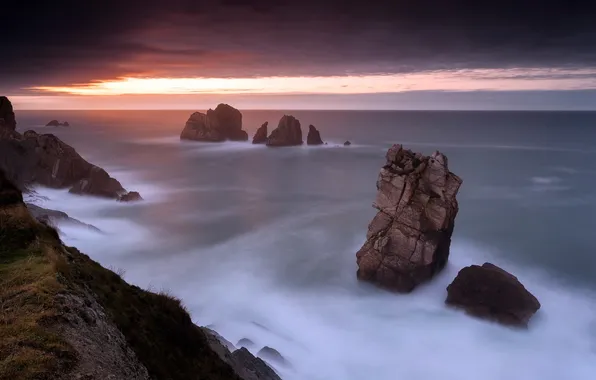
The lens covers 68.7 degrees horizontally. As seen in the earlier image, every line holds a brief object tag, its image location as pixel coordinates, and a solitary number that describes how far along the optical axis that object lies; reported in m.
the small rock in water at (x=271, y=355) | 27.44
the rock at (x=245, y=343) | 29.31
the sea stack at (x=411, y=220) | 35.50
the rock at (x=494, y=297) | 31.84
